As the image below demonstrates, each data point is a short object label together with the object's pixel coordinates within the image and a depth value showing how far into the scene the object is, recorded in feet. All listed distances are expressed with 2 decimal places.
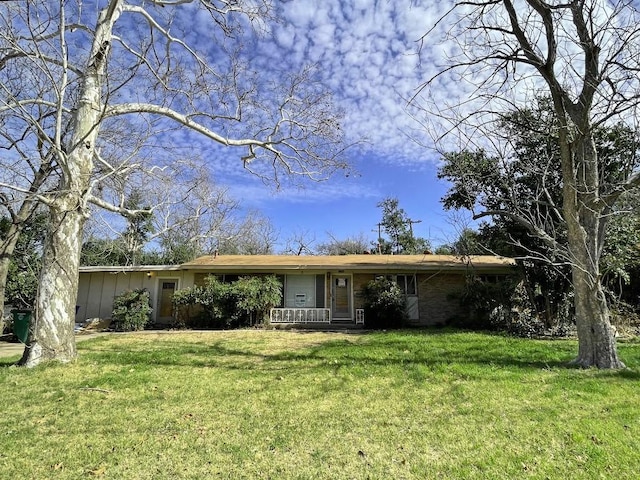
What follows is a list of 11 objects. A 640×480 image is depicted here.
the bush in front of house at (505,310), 40.91
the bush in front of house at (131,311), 48.37
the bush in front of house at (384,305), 47.80
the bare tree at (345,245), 131.64
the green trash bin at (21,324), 35.04
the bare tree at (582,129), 21.86
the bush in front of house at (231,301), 47.62
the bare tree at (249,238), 107.14
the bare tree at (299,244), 122.01
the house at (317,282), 51.72
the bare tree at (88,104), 22.65
